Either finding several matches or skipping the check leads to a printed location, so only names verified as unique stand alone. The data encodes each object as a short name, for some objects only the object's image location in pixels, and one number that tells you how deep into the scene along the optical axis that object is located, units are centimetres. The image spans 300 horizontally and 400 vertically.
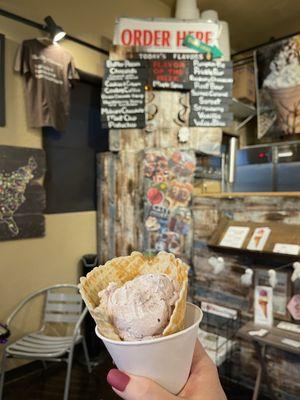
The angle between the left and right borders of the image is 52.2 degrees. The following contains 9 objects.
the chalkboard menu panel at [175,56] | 288
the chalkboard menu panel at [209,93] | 288
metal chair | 223
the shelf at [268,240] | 214
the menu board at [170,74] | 287
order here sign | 288
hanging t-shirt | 262
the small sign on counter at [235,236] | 234
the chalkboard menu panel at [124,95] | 289
